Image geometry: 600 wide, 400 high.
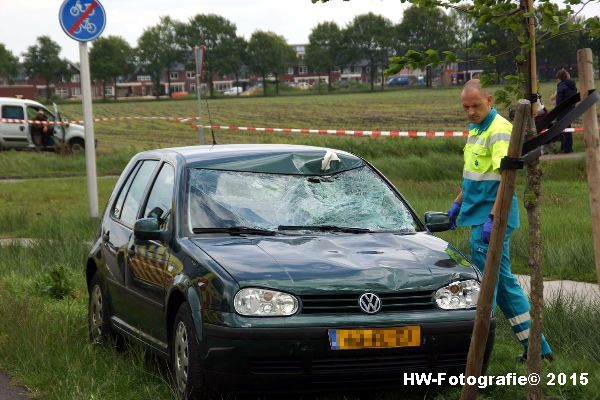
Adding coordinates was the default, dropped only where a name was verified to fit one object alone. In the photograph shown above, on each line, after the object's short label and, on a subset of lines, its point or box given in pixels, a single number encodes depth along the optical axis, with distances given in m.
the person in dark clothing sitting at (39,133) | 37.66
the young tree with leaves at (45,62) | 150.62
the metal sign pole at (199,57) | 21.05
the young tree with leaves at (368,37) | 154.75
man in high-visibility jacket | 7.30
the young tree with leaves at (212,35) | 162.75
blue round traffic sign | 15.77
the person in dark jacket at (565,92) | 26.14
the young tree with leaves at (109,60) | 151.88
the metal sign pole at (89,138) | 16.02
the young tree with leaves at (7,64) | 162.75
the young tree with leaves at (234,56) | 159.00
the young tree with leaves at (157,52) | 164.00
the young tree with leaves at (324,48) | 162.75
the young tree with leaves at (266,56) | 160.88
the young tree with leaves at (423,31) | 90.19
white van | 37.19
